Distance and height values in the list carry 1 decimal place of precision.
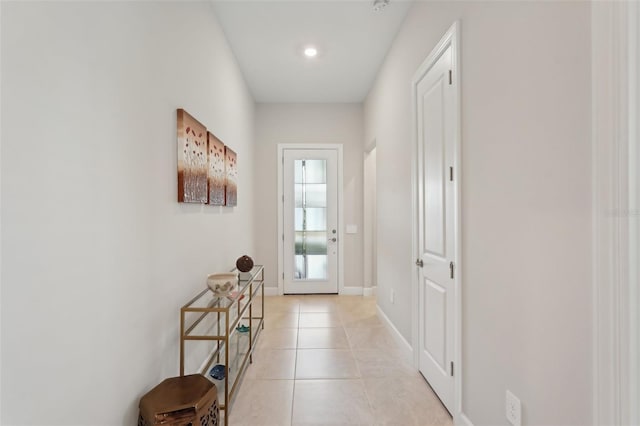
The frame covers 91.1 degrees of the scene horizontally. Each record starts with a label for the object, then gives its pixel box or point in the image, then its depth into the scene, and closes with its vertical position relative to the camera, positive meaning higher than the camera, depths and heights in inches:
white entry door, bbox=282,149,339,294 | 188.7 -4.4
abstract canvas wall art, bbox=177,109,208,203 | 73.9 +13.8
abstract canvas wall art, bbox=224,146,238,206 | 116.6 +14.5
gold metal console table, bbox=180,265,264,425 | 69.5 -37.5
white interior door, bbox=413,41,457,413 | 73.9 -2.3
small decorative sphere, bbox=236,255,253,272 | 110.5 -18.4
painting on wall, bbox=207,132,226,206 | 95.8 +13.6
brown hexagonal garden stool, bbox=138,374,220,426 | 50.1 -31.9
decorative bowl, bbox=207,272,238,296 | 80.3 -18.2
